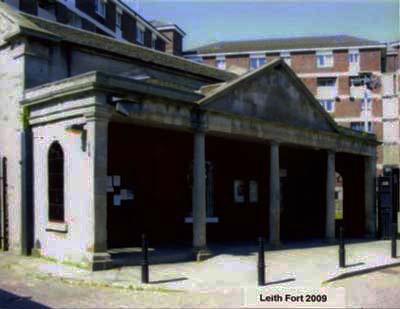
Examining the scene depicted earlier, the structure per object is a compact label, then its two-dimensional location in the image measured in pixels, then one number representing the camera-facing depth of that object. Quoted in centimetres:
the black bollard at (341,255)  1157
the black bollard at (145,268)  927
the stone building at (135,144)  1087
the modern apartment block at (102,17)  3022
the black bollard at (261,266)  938
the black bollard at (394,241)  1361
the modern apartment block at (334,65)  4831
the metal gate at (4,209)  1320
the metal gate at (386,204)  1888
